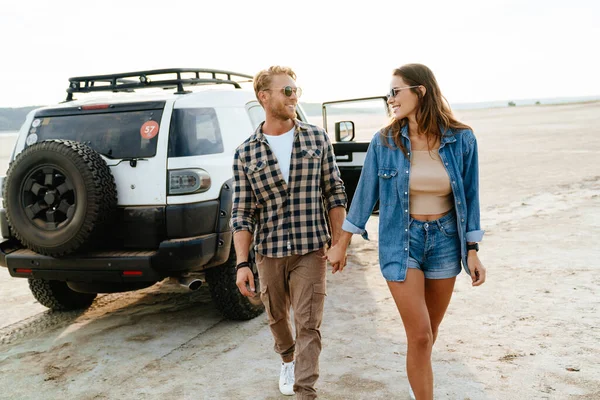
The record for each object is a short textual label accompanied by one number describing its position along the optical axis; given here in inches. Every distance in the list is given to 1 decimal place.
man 133.6
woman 121.6
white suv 179.2
